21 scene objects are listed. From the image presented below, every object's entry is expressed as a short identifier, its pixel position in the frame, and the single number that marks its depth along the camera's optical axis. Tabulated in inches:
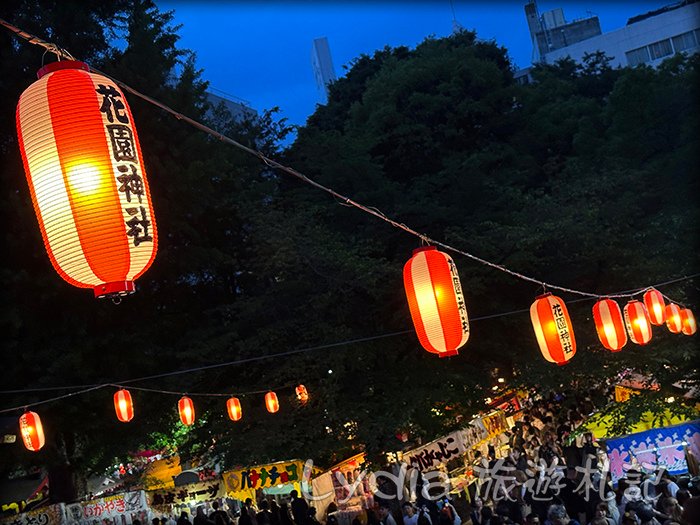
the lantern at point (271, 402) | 605.3
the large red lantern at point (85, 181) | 160.6
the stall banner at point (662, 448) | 434.9
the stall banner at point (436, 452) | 621.0
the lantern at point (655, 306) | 511.2
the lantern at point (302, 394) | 606.5
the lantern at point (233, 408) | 594.2
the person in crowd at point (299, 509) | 593.7
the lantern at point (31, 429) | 502.3
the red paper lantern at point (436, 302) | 312.2
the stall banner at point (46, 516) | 665.0
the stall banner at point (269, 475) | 618.8
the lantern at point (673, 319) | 537.6
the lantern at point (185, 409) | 574.2
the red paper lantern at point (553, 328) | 421.1
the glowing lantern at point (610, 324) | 470.6
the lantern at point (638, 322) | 498.3
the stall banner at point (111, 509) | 669.3
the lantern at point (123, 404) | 530.6
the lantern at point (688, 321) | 543.2
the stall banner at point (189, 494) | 663.8
